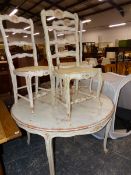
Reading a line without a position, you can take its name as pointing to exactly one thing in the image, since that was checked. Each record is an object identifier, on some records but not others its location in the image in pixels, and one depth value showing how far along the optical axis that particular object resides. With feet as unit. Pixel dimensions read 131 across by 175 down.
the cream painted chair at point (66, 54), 4.43
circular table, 4.06
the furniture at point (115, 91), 5.64
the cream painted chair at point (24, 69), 4.98
